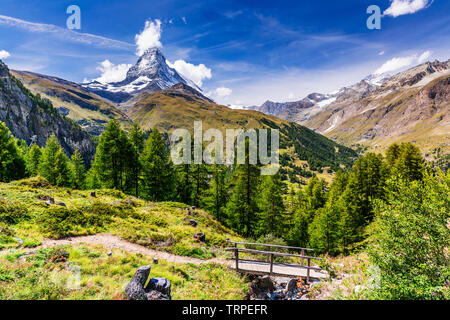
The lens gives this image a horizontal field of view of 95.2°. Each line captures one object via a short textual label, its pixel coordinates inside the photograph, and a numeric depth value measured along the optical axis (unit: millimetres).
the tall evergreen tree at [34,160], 44044
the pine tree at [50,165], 40438
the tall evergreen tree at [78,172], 49656
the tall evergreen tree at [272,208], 32188
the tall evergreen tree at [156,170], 34125
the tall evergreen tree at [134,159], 34909
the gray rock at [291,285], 14453
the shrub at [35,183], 23736
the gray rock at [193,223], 22953
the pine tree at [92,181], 43366
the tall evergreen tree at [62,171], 40431
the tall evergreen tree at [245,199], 32750
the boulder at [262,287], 14693
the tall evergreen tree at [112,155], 32562
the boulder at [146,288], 8547
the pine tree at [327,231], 30469
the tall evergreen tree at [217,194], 35656
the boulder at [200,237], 18828
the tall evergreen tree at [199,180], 36844
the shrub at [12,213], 14430
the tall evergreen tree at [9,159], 34250
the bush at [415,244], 8773
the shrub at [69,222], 14719
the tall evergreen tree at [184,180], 37375
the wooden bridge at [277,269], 14195
